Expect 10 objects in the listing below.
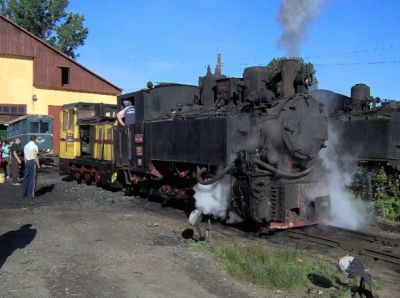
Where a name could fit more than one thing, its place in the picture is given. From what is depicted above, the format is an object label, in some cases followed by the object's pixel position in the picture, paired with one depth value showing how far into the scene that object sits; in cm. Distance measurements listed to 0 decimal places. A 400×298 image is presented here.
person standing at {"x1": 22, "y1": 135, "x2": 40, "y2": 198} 1322
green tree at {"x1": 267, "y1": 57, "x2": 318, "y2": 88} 3520
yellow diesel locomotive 1477
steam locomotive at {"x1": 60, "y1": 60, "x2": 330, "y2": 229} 841
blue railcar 2761
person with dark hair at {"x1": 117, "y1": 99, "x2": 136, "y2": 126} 1280
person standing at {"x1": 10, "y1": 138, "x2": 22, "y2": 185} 1775
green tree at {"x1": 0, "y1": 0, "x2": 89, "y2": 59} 5072
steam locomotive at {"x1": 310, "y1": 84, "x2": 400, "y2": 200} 1316
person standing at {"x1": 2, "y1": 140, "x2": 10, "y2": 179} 2002
